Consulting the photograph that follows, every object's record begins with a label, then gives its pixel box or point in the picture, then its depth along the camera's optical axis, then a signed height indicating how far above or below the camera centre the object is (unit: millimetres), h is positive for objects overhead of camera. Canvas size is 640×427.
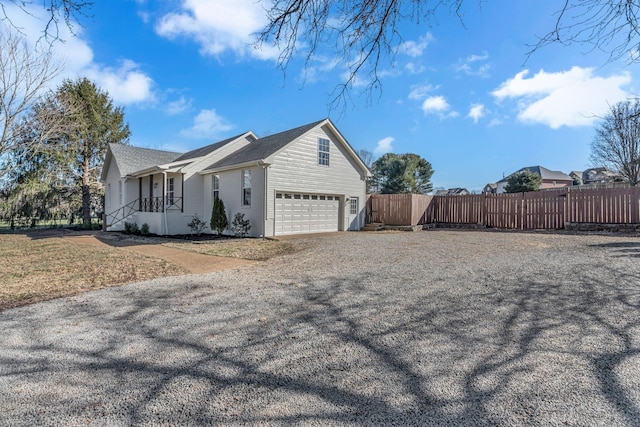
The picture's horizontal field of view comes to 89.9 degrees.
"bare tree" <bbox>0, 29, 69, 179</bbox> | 16188 +6200
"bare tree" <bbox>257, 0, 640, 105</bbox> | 3381 +2042
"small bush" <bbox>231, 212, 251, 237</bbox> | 14312 -369
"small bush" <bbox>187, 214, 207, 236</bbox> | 16266 -414
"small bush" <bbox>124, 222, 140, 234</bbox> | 17328 -594
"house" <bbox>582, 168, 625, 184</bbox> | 26398 +3640
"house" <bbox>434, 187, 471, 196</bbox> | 58034 +4829
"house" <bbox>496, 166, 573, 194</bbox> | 45125 +5458
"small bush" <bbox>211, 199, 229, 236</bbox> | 15148 -3
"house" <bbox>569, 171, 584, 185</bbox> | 45006 +6724
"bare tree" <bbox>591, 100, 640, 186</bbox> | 21359 +4861
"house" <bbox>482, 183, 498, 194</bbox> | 55900 +5126
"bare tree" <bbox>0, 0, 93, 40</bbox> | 2916 +1936
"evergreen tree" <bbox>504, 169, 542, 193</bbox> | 27375 +2993
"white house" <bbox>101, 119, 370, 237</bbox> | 14320 +1628
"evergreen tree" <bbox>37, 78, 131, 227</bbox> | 22250 +6350
